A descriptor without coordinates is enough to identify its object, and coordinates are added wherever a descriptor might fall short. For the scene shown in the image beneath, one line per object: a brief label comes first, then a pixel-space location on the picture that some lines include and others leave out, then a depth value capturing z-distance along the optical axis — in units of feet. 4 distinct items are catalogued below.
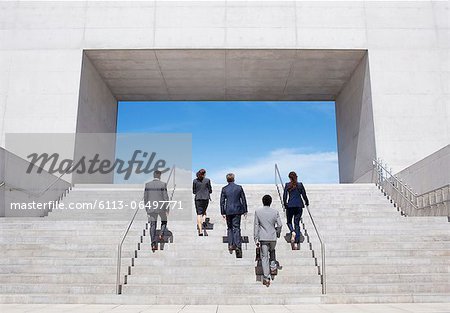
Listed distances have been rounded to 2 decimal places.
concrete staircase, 18.63
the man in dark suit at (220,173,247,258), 23.05
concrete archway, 53.16
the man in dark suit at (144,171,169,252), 23.97
